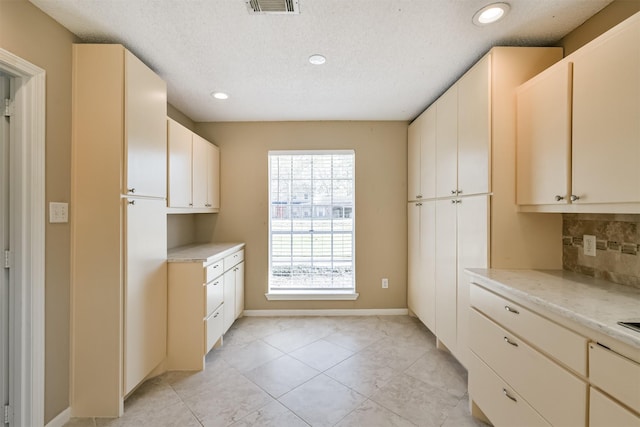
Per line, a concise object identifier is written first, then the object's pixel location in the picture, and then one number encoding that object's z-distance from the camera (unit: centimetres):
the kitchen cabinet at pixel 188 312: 215
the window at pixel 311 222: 342
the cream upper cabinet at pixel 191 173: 230
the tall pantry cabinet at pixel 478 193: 175
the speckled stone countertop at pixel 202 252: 217
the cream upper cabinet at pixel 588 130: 113
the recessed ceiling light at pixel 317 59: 192
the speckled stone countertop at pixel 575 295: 93
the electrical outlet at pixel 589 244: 155
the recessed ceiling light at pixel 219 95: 255
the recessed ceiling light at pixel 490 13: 146
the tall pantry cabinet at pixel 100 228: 166
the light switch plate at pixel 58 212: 154
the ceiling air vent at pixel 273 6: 142
